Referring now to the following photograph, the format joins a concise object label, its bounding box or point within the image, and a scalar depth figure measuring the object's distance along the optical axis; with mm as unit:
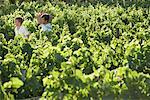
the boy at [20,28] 13039
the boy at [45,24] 12493
